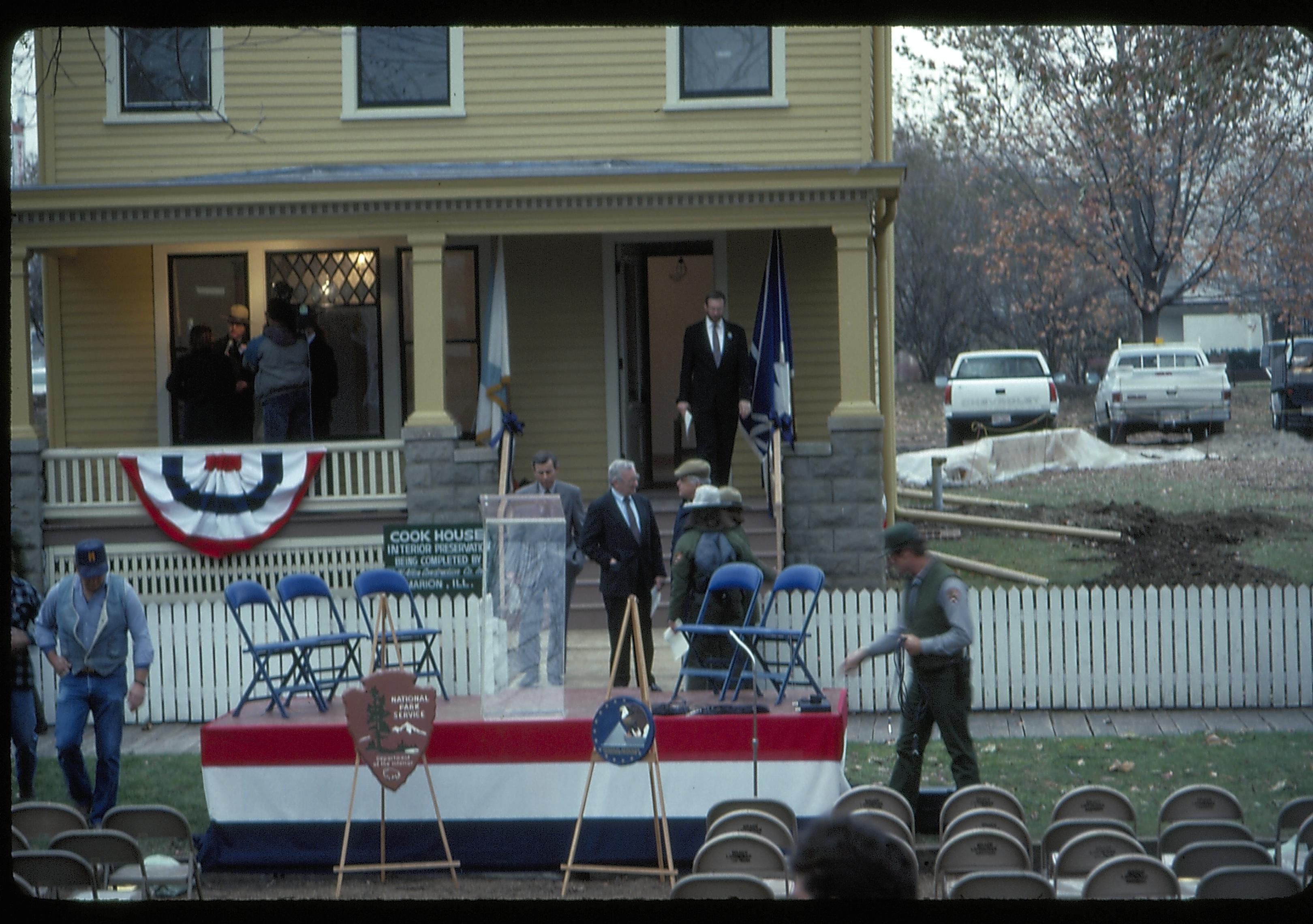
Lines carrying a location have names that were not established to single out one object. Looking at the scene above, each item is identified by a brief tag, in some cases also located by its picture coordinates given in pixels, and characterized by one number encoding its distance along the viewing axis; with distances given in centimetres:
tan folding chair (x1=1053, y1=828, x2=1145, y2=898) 1302
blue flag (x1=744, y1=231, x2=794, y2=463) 2927
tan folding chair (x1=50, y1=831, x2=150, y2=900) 1380
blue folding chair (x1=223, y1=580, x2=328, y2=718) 1900
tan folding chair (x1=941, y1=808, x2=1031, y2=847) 1381
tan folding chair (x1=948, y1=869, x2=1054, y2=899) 1134
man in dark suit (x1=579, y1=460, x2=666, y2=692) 2270
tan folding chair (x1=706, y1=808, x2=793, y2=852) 1418
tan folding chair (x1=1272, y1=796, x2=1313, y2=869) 1456
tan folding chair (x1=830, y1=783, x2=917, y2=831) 1480
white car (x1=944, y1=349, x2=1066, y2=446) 5253
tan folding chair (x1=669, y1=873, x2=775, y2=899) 1138
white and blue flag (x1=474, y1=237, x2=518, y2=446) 3036
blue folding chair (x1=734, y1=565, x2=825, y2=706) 1873
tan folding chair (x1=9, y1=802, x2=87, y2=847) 1492
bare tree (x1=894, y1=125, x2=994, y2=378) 7937
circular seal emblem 1659
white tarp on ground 4766
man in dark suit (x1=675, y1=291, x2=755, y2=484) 2862
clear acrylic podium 1767
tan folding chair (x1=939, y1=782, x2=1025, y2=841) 1473
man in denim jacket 1892
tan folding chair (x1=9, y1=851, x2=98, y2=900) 1289
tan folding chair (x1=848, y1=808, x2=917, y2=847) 1359
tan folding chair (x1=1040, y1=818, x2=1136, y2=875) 1392
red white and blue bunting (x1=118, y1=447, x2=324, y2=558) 2894
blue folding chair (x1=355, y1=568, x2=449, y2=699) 2236
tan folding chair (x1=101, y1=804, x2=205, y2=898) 1489
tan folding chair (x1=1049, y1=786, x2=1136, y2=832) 1485
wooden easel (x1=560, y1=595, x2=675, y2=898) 1662
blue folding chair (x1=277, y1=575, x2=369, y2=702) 2077
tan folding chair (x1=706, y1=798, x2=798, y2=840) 1523
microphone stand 1775
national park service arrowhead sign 1698
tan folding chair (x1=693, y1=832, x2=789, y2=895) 1321
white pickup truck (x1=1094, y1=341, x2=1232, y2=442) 5244
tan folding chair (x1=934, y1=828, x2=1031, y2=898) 1294
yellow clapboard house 2869
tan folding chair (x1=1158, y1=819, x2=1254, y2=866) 1357
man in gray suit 2389
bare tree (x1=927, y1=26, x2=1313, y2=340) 6116
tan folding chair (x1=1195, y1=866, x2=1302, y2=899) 1130
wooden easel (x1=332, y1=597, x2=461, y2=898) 1687
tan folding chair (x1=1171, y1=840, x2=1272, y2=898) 1264
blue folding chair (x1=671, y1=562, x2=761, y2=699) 2003
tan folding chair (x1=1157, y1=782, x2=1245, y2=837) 1463
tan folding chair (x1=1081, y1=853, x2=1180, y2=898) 1169
